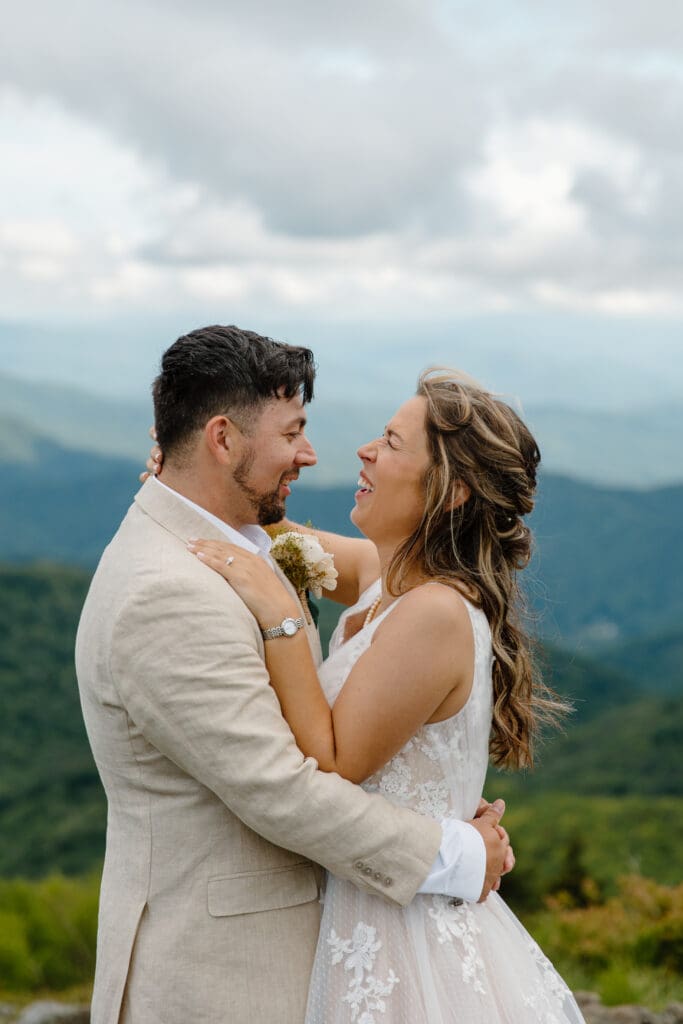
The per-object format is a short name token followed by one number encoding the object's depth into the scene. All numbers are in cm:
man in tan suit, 298
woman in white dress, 326
